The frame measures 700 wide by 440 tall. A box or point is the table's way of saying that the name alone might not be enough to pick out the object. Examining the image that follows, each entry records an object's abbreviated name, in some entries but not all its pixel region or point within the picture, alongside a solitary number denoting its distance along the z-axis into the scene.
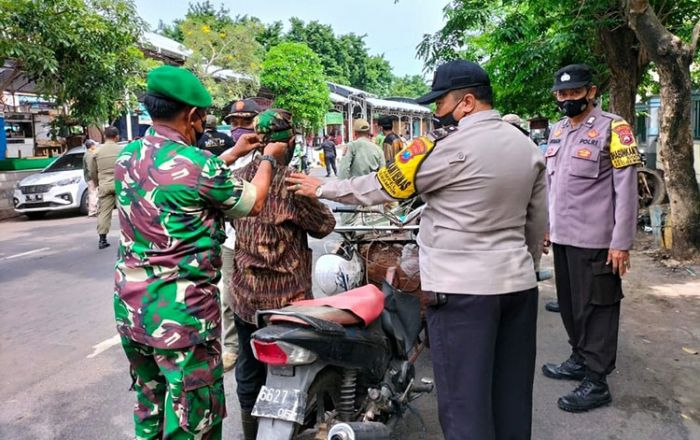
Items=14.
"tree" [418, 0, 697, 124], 8.12
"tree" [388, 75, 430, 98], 58.56
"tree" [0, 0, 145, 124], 10.24
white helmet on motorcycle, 3.32
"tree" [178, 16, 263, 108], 21.41
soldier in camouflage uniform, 1.97
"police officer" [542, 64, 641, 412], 3.25
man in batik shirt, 2.52
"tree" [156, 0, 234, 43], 39.12
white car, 11.65
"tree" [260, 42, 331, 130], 25.33
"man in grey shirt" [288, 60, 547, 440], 2.17
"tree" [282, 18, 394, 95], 42.10
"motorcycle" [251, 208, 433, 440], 2.14
